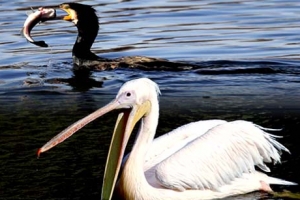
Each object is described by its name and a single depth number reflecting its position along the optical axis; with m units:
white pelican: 12.35
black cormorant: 22.27
